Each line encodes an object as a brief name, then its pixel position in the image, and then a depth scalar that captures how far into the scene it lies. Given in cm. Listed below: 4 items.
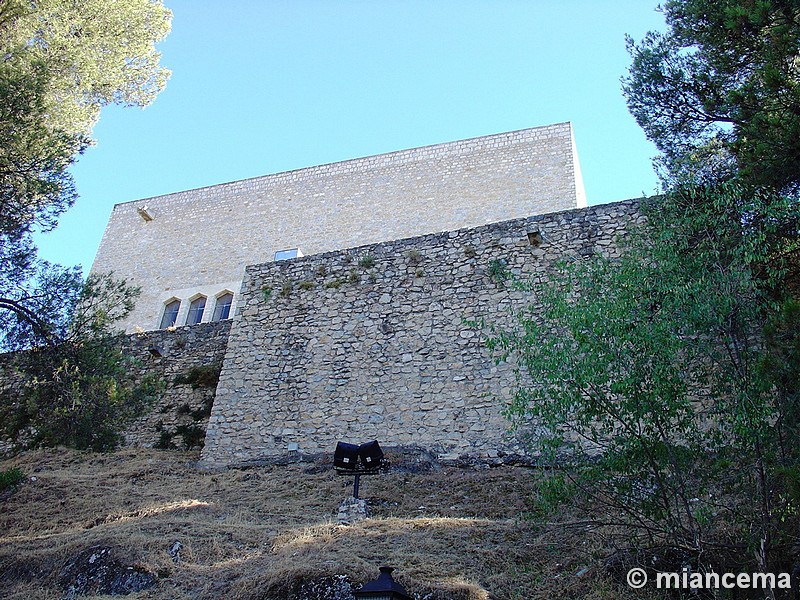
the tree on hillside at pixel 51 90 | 1115
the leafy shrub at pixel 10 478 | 1022
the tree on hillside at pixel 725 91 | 813
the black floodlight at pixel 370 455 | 986
